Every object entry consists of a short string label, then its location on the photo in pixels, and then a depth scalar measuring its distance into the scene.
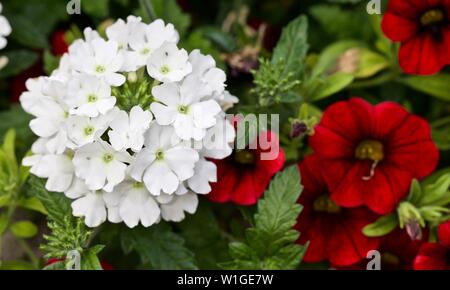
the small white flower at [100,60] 0.28
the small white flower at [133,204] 0.29
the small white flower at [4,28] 0.31
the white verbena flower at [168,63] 0.28
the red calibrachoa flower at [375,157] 0.31
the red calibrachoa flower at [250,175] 0.31
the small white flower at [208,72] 0.29
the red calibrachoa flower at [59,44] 0.36
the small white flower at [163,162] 0.28
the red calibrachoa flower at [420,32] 0.31
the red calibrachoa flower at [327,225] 0.31
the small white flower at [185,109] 0.28
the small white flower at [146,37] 0.29
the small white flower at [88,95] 0.28
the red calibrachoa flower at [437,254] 0.29
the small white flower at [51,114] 0.29
